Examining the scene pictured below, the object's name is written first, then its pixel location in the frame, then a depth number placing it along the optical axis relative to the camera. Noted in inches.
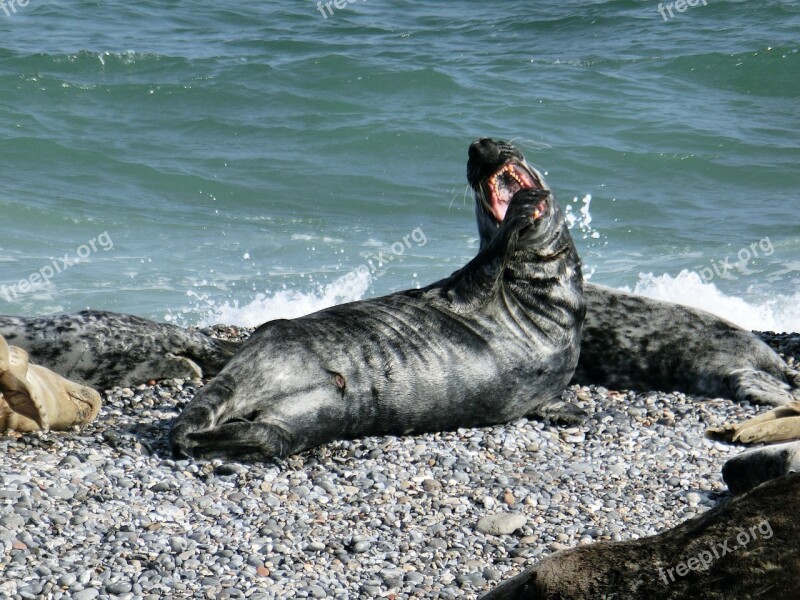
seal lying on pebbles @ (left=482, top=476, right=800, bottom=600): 243.3
